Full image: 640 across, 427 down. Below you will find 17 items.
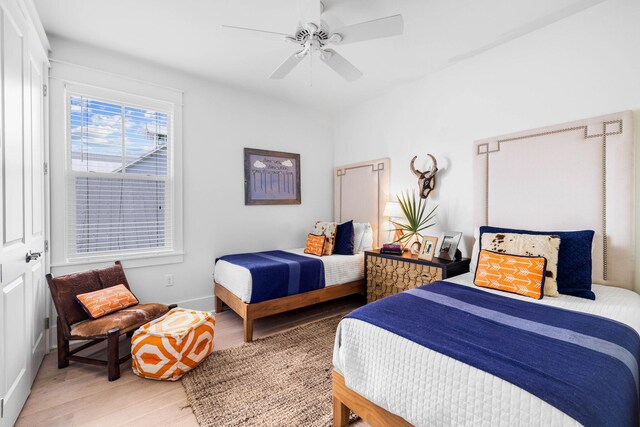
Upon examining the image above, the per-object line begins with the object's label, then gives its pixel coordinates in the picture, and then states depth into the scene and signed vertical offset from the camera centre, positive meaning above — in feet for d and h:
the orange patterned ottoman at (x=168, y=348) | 6.81 -3.28
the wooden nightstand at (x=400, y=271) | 8.77 -1.97
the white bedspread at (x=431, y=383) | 3.24 -2.26
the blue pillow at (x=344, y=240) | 11.71 -1.17
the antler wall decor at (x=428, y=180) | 10.55 +1.17
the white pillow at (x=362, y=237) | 12.14 -1.10
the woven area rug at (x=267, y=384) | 5.67 -3.99
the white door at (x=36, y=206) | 6.70 +0.13
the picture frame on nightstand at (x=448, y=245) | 9.17 -1.09
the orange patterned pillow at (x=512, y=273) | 6.31 -1.43
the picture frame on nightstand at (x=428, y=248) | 9.37 -1.21
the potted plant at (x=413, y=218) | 10.66 -0.26
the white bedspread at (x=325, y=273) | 8.98 -2.19
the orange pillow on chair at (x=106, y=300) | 7.48 -2.41
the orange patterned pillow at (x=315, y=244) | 11.48 -1.34
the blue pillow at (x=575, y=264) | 6.42 -1.20
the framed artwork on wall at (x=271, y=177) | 12.32 +1.52
